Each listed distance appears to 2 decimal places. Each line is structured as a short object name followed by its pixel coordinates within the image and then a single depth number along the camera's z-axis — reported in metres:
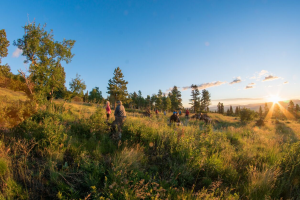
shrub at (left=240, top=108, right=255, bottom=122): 24.50
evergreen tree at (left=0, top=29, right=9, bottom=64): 17.98
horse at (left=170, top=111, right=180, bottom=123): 9.52
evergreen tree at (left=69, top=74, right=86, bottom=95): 11.45
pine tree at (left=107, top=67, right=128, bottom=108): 41.91
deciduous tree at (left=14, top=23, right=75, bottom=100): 8.12
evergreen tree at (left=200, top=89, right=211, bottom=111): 61.58
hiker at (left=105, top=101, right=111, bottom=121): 9.84
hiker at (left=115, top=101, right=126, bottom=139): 6.49
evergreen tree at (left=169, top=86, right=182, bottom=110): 56.56
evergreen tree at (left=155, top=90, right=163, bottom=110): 54.34
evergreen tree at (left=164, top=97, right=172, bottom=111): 51.28
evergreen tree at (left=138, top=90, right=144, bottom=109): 69.96
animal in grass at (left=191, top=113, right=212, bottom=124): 19.84
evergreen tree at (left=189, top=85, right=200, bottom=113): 55.69
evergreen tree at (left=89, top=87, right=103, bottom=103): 66.44
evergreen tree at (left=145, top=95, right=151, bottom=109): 69.38
